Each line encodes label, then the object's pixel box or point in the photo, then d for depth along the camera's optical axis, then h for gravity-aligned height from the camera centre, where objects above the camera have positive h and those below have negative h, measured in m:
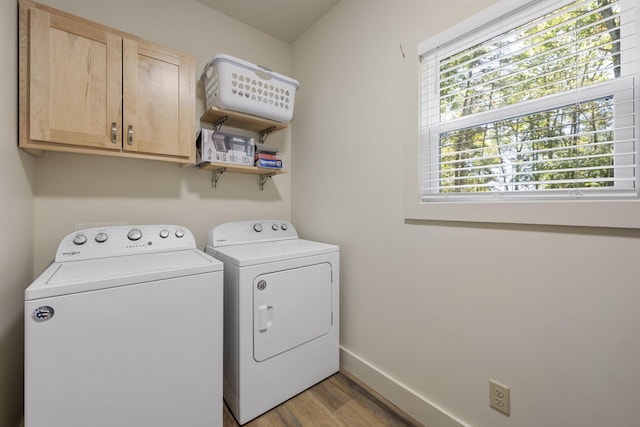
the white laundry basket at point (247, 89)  1.65 +0.83
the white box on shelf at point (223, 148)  1.73 +0.46
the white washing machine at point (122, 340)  0.93 -0.48
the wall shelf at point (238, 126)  1.76 +0.66
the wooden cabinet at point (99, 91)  1.22 +0.64
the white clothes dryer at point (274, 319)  1.39 -0.58
